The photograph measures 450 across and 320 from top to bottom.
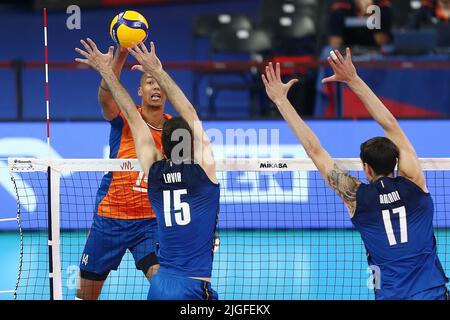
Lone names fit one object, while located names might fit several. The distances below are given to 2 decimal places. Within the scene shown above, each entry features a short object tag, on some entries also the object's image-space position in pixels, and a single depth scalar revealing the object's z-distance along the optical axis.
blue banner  24.77
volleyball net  20.28
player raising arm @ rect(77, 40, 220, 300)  13.63
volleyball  15.76
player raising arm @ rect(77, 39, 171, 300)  16.95
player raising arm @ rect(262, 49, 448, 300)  13.22
